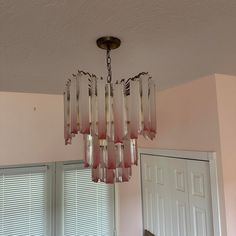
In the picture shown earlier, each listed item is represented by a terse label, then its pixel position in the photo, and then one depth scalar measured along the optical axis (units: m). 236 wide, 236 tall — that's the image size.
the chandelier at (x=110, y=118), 1.00
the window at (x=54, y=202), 2.71
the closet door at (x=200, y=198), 2.12
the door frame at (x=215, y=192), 1.99
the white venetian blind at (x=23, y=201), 2.68
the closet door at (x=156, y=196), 2.70
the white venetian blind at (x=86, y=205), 2.97
